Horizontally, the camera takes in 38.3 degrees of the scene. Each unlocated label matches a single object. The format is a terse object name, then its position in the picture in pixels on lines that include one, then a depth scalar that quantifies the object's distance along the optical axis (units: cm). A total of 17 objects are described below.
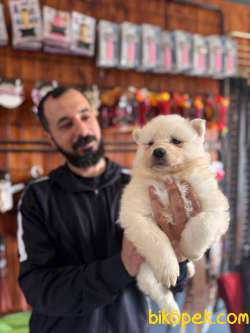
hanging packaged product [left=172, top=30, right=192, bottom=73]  248
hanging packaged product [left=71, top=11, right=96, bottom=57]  216
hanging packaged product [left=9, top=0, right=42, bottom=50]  201
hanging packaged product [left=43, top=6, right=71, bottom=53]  205
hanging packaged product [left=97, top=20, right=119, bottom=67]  225
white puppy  76
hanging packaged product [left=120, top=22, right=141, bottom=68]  228
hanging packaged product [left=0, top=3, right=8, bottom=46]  198
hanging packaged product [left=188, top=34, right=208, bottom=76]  254
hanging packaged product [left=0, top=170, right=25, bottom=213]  199
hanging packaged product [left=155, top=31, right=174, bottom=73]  245
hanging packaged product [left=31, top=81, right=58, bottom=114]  205
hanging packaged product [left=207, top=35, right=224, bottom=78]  262
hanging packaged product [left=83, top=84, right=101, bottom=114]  220
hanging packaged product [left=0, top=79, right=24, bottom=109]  200
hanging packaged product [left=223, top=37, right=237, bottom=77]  268
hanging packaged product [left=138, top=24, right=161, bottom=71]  236
